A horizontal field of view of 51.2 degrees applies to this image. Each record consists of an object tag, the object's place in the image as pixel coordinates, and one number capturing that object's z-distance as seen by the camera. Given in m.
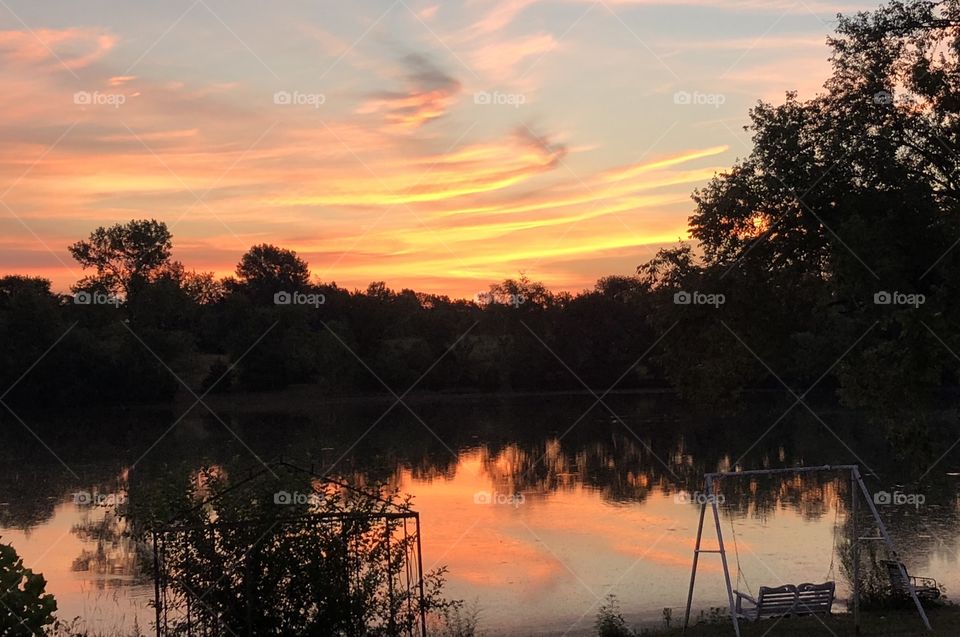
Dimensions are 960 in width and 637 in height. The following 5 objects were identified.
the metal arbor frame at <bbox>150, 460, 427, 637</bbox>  13.70
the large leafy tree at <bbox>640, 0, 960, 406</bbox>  19.33
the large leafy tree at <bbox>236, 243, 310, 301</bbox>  121.56
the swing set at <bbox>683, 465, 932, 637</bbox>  15.75
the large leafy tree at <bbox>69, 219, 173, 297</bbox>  96.88
